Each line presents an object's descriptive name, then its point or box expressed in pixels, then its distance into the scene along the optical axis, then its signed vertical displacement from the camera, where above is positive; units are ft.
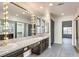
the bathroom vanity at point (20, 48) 4.00 -1.72
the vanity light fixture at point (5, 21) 5.53 +0.92
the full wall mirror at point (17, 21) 6.12 +1.08
